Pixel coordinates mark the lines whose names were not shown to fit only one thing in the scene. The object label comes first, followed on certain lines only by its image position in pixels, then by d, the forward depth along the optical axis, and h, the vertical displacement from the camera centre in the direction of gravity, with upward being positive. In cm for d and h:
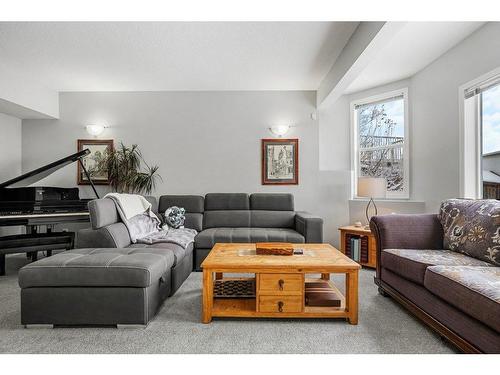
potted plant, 414 +25
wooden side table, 336 -70
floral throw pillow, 197 -32
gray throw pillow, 356 -40
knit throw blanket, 280 -43
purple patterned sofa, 140 -53
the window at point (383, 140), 391 +70
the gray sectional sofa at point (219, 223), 250 -44
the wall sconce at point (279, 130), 430 +89
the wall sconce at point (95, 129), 431 +90
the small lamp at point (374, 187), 351 -1
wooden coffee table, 191 -71
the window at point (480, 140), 274 +48
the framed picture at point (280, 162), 434 +39
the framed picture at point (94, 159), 437 +44
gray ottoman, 184 -72
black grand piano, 309 -30
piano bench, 301 -64
